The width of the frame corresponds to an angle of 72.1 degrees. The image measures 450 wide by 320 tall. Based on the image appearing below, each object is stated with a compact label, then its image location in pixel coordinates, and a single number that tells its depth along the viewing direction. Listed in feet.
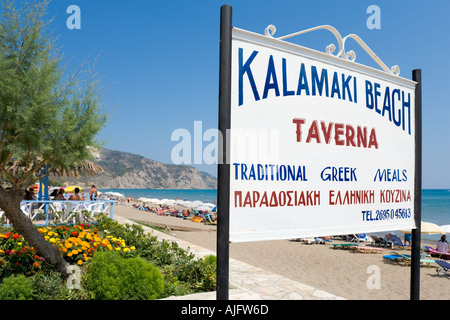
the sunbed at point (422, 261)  40.45
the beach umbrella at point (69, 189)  83.25
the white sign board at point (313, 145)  6.52
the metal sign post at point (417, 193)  10.07
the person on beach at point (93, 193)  52.32
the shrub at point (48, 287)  15.27
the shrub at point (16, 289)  13.71
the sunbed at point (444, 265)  35.96
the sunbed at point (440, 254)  46.68
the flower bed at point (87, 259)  16.47
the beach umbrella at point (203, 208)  135.16
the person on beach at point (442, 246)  48.01
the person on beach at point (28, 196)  40.94
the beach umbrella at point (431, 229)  52.65
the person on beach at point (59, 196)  42.23
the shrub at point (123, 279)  14.84
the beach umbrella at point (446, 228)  56.02
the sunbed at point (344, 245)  53.98
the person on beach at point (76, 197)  40.04
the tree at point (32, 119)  16.35
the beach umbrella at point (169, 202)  146.00
